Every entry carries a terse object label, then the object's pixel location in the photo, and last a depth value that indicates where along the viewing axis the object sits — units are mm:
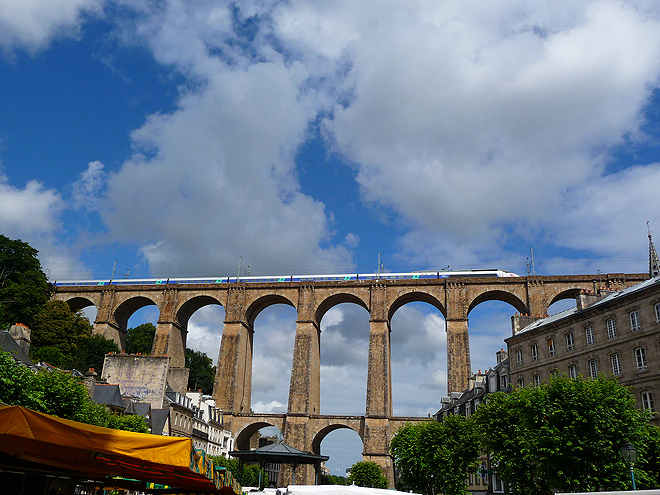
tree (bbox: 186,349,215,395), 80750
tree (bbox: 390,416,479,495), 34000
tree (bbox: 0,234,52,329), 58562
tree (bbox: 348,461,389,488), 49891
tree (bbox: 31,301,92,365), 58312
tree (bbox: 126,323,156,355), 77312
